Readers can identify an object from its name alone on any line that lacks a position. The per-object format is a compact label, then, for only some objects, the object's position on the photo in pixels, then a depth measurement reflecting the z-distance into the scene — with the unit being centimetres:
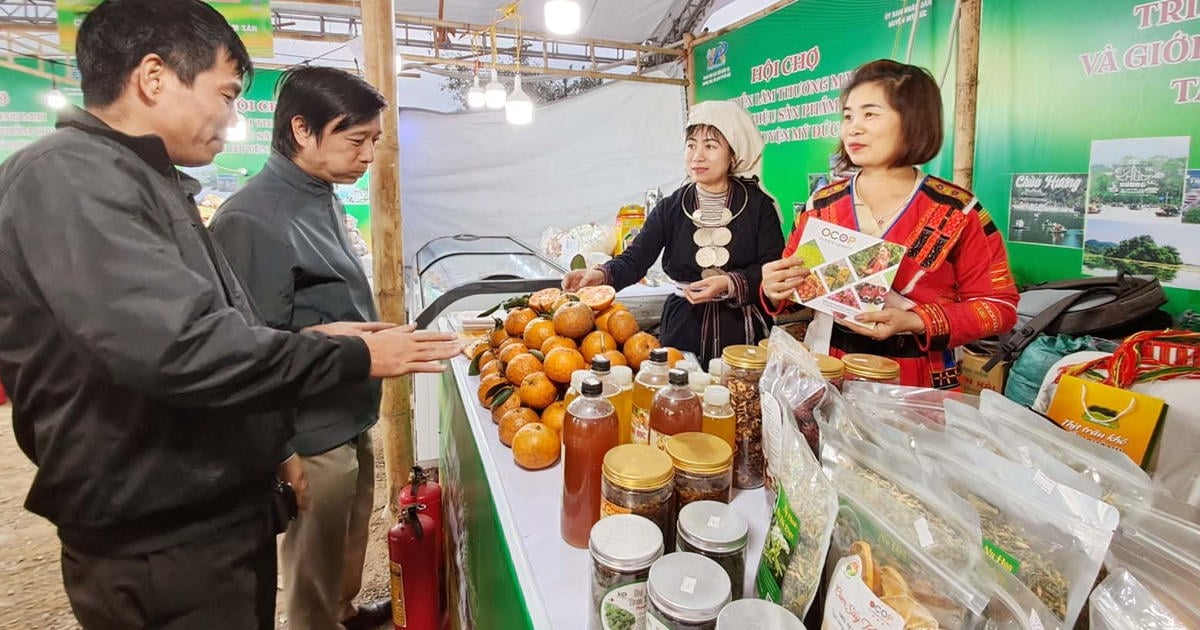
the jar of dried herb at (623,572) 67
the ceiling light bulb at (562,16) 373
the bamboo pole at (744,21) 435
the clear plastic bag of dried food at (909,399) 90
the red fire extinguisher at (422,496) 212
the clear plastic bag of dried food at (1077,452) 65
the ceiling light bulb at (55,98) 574
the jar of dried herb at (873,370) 103
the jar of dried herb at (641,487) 78
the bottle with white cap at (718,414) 97
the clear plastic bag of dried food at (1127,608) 49
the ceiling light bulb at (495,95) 519
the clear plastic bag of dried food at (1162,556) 53
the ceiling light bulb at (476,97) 559
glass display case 307
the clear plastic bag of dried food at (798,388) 89
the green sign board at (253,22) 264
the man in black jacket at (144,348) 92
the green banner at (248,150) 573
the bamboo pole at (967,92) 291
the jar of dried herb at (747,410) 107
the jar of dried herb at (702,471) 82
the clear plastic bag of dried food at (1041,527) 54
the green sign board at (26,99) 575
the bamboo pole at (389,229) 254
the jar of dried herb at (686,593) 58
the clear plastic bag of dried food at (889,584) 51
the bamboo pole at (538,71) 543
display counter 88
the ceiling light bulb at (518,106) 492
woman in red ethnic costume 145
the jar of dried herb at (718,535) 69
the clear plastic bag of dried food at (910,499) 54
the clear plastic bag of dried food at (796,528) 61
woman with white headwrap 203
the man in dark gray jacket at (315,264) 159
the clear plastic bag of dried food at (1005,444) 62
